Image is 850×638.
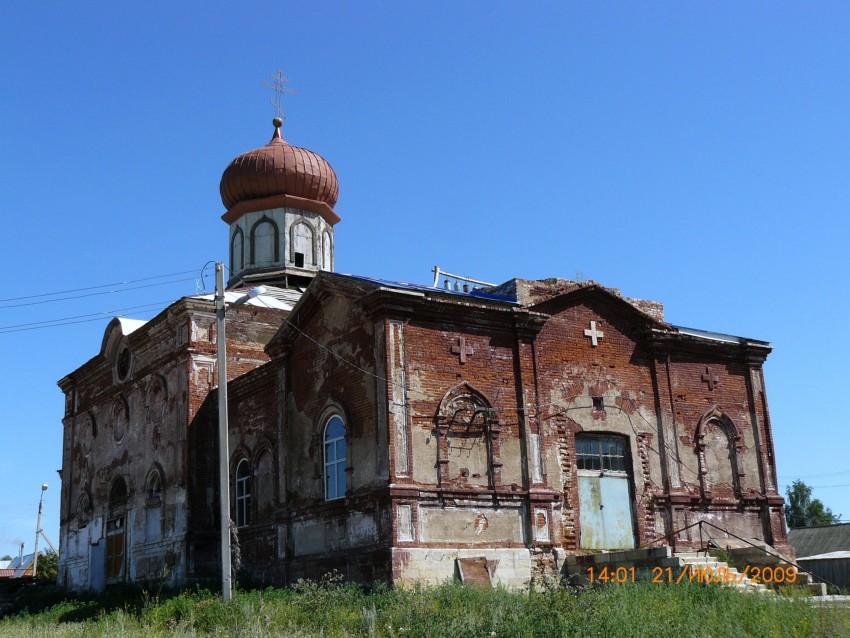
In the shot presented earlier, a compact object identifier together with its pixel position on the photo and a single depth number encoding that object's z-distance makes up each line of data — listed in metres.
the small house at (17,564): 46.73
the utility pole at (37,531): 39.22
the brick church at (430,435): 16.77
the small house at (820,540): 36.50
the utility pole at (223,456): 15.04
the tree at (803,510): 54.97
